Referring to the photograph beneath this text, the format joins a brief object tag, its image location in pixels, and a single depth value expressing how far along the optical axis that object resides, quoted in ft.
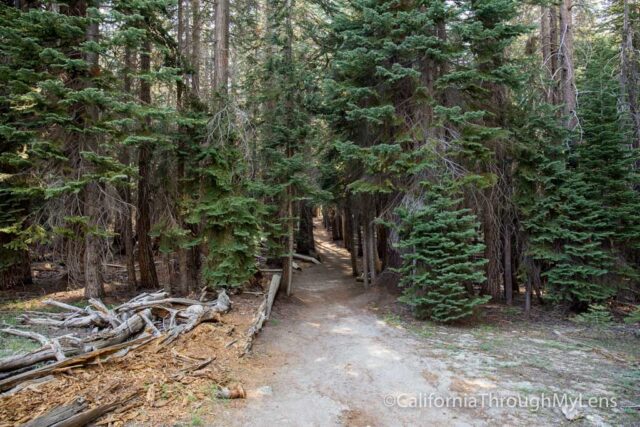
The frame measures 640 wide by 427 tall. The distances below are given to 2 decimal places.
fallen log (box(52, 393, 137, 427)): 11.55
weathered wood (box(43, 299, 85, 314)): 23.24
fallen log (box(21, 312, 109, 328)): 21.22
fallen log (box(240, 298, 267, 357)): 20.92
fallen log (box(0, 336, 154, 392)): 13.34
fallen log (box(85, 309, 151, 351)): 17.19
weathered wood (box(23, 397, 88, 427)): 11.21
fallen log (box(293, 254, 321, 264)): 62.34
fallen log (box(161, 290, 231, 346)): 19.70
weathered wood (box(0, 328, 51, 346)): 17.85
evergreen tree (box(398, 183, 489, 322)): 26.89
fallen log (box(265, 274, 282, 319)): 29.64
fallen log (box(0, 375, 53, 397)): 12.93
